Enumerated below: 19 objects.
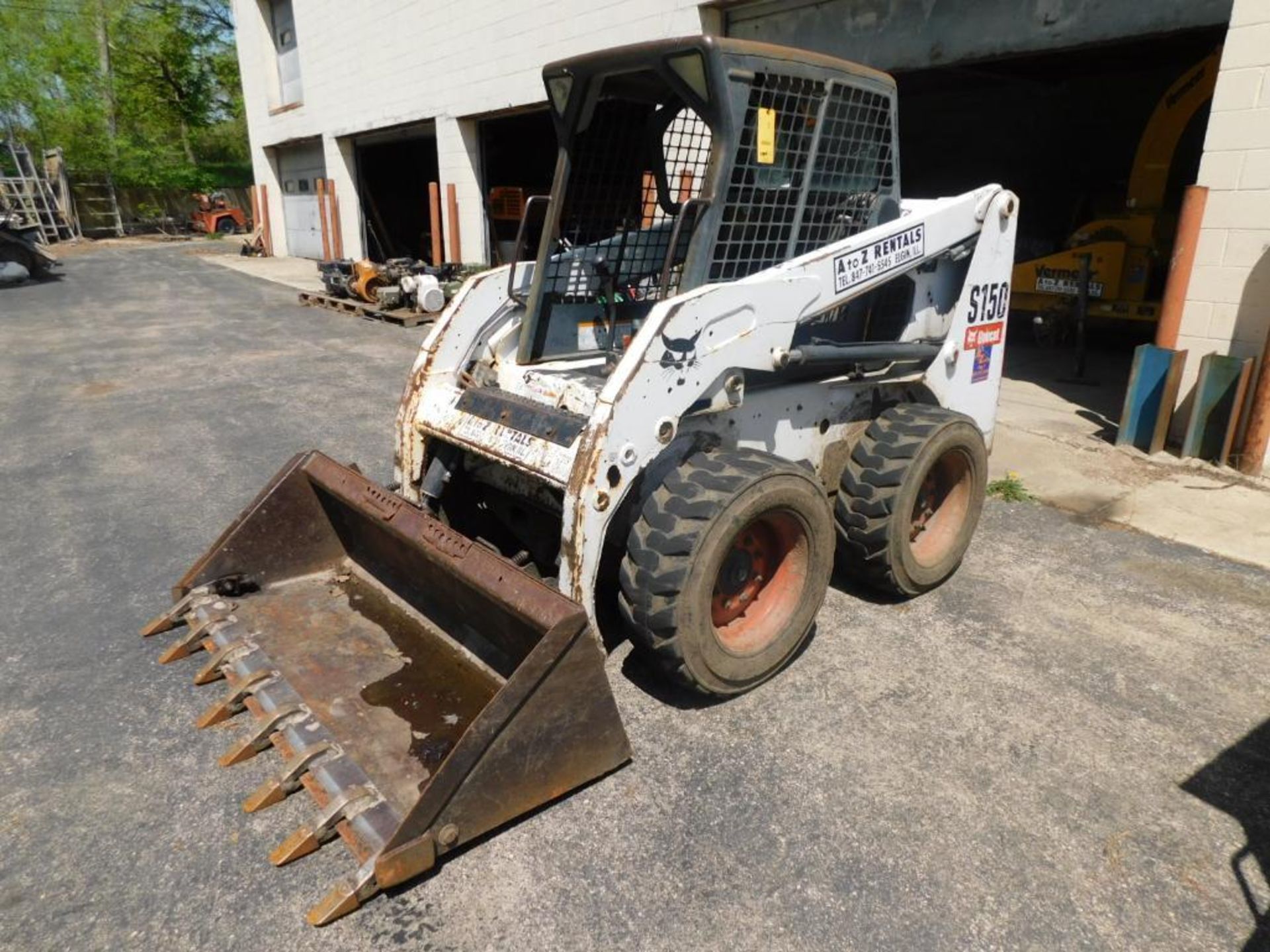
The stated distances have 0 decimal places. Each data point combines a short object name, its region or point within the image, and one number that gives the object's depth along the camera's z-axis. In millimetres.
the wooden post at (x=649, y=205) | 4113
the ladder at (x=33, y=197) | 26234
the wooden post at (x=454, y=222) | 15578
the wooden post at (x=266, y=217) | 24688
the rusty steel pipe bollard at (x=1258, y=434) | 5414
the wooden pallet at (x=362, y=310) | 11648
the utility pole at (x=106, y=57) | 36719
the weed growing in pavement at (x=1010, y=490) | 5340
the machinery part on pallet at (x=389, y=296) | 12266
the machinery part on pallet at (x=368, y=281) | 12820
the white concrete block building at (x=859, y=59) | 5691
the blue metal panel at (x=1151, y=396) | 5922
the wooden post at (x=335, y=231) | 20328
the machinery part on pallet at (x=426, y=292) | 11820
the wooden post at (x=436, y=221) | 15602
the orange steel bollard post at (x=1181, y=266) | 5680
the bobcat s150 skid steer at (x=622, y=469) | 2559
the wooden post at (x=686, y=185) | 3934
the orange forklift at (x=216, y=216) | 33062
